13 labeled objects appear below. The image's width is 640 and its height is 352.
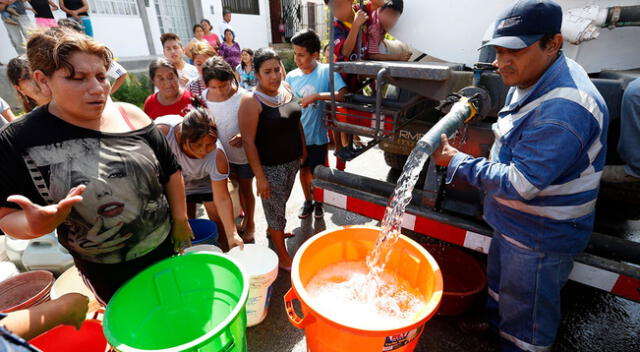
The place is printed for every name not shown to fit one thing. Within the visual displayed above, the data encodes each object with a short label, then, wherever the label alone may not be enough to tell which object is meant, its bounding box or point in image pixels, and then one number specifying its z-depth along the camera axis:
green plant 6.48
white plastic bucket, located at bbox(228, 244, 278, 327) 1.89
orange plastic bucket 1.12
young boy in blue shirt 2.75
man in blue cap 1.22
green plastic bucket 1.25
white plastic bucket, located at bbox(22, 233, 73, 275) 2.37
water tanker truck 1.66
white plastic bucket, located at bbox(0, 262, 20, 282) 2.14
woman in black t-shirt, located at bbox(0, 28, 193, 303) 1.07
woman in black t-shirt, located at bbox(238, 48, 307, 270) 2.24
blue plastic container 2.53
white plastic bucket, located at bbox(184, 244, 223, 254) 2.02
